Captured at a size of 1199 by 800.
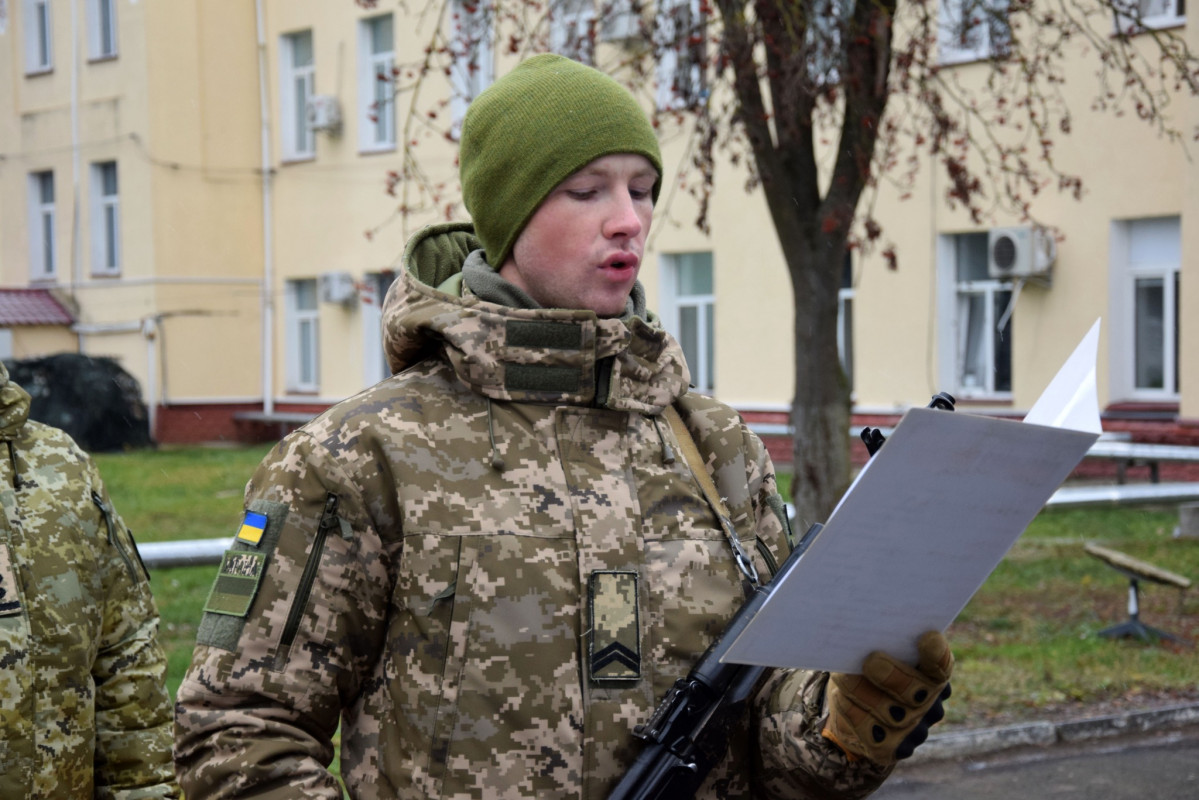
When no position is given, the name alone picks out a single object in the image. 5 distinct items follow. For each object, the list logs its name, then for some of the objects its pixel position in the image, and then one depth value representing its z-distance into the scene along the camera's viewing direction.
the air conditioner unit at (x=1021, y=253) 14.10
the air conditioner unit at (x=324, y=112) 21.72
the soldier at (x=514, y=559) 1.81
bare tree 6.84
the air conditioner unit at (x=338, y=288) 21.91
